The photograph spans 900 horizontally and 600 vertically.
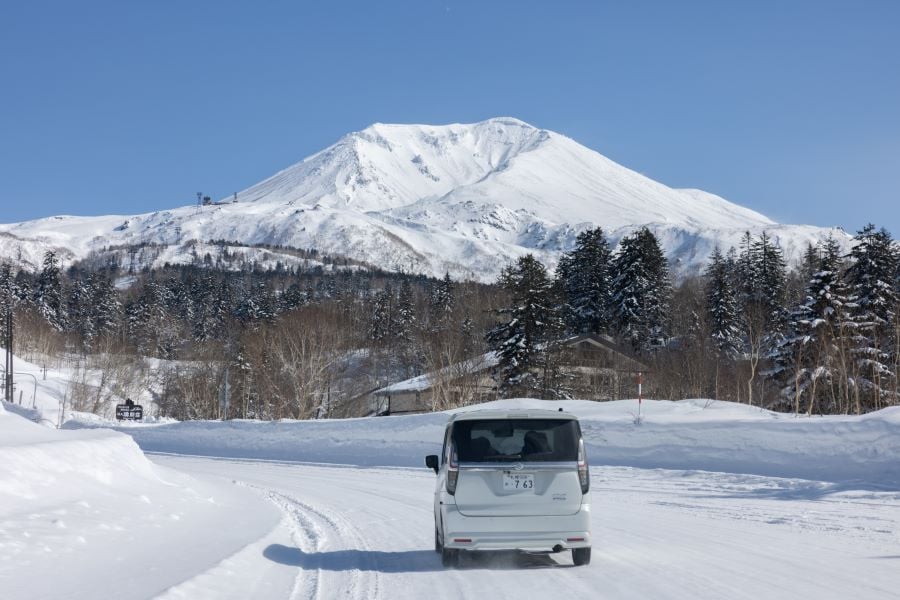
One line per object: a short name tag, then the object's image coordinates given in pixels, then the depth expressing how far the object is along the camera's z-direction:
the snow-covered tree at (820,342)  37.53
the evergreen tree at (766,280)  75.94
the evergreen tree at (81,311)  128.88
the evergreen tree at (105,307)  128.62
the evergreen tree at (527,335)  52.44
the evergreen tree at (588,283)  74.31
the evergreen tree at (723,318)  70.38
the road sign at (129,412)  59.73
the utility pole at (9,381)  61.09
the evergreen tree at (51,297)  133.38
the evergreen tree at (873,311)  37.78
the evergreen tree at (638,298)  71.81
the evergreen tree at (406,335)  90.12
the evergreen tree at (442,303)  90.69
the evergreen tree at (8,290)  112.38
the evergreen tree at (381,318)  94.87
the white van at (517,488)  9.39
